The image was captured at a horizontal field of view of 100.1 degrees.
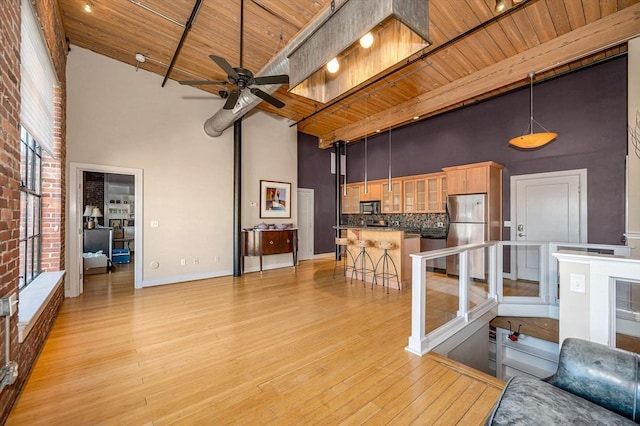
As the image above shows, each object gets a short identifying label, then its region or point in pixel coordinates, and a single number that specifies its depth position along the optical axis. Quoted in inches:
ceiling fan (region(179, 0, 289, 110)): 115.1
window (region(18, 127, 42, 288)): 107.2
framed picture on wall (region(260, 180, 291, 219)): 255.1
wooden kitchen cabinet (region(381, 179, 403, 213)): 277.0
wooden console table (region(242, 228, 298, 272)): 230.8
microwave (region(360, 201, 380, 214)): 299.3
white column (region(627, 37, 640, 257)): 139.2
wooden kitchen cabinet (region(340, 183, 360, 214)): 324.5
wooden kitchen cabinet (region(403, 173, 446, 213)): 243.8
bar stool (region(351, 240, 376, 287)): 202.1
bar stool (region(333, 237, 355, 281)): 213.6
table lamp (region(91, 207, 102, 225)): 294.5
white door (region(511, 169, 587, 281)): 180.5
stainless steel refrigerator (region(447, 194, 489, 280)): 202.1
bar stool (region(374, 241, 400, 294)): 186.7
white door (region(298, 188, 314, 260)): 305.7
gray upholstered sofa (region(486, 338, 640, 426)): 47.4
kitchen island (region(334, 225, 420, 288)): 191.3
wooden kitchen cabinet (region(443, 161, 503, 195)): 200.4
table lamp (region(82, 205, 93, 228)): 290.0
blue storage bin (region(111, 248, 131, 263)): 289.3
